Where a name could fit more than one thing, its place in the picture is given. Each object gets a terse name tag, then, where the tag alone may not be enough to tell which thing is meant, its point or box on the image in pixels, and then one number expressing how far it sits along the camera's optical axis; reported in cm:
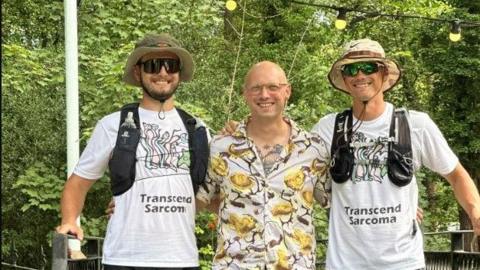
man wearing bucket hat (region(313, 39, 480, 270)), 317
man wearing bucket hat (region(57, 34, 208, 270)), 315
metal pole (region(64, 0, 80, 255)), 674
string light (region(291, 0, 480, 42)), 944
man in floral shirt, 318
